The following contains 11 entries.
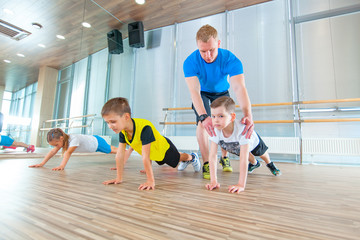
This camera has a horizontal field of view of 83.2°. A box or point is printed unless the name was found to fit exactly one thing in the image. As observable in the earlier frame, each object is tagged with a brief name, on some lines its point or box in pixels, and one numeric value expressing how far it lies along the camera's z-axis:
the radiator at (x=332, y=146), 2.38
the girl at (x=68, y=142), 1.66
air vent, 2.05
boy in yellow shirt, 0.94
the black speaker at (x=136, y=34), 3.79
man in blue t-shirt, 1.01
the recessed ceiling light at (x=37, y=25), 2.34
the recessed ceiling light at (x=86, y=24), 2.90
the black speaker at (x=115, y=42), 3.44
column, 2.30
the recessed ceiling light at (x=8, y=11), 2.04
